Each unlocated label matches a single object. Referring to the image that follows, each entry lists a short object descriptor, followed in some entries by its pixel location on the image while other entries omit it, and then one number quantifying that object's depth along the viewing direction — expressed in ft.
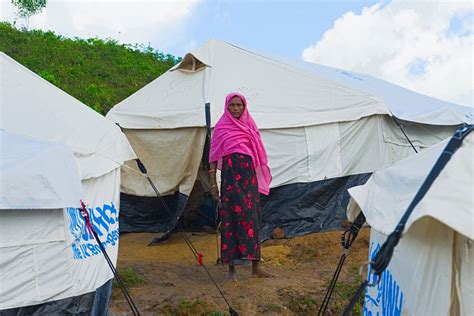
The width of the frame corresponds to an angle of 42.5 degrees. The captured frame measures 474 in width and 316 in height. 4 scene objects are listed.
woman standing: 16.28
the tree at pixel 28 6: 55.88
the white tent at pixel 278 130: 22.34
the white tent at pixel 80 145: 11.76
